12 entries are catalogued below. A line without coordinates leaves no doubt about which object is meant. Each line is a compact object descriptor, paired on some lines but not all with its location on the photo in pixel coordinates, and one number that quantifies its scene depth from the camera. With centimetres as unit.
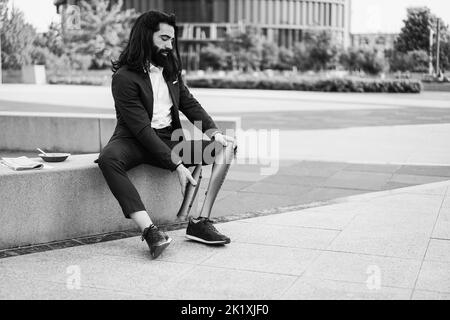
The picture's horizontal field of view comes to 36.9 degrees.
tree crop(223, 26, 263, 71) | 6788
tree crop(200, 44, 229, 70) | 7000
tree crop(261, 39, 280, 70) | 6944
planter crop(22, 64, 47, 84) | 4372
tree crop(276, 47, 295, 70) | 6928
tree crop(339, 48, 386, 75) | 5081
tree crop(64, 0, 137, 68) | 5409
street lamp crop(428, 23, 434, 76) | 5193
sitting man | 512
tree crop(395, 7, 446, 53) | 7044
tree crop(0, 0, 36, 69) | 4089
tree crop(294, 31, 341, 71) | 5856
